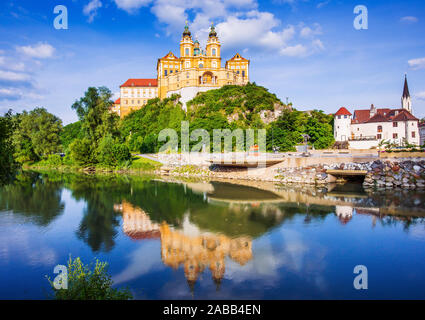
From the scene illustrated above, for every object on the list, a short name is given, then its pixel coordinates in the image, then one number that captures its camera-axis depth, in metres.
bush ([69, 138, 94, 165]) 54.03
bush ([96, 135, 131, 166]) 53.38
